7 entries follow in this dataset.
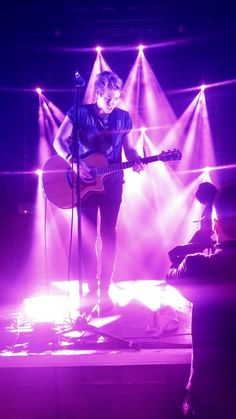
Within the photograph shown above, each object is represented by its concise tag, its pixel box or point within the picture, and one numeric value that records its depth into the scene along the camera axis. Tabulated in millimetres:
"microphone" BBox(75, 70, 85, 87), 2816
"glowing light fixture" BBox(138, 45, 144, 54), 6058
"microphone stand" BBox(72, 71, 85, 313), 2812
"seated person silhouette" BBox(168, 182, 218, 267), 3717
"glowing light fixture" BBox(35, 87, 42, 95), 6043
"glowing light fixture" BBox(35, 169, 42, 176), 5980
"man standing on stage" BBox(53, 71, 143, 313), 3301
